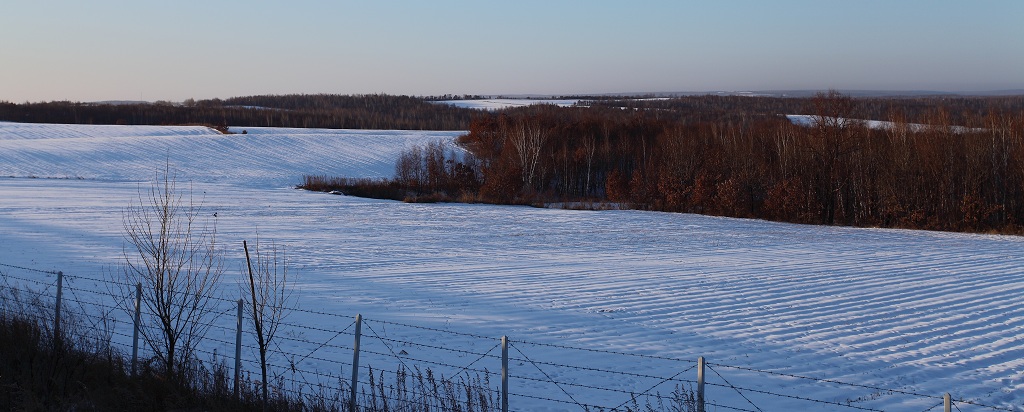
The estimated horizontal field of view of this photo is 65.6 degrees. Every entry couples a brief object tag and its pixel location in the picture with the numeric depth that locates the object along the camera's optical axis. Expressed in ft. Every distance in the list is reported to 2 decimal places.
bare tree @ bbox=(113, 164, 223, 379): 27.99
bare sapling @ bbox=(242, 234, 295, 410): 26.25
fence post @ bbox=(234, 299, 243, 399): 27.56
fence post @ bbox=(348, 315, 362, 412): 26.35
